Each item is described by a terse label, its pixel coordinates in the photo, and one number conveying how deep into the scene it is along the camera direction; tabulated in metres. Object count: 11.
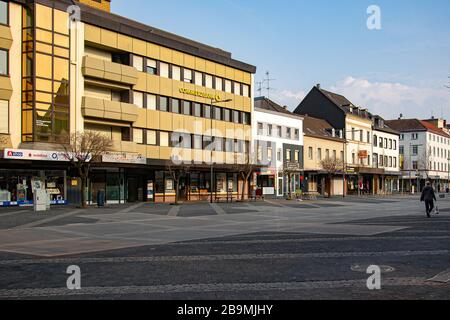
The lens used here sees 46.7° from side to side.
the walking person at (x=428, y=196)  26.20
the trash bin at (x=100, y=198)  35.53
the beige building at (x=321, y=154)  62.12
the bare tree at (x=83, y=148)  32.62
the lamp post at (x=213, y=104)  47.04
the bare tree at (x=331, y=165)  56.66
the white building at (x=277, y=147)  54.81
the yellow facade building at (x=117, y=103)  33.81
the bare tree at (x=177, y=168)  40.23
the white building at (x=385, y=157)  79.88
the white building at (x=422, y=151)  99.50
